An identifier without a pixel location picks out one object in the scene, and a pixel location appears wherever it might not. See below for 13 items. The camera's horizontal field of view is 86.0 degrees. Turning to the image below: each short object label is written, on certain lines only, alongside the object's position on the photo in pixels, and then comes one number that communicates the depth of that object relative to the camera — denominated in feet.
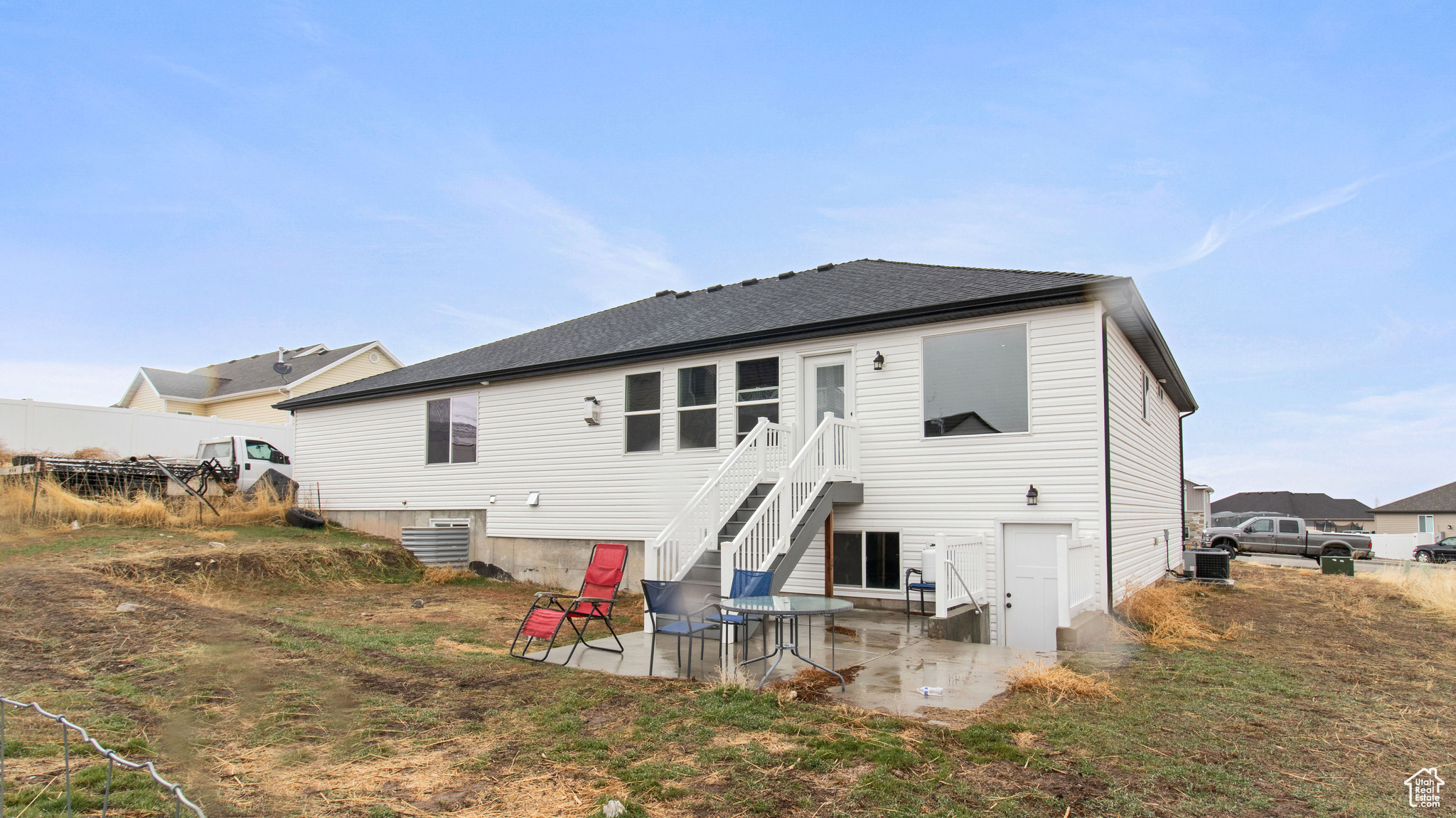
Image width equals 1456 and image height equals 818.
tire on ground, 55.01
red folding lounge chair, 24.90
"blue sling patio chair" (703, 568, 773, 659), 24.76
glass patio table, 20.47
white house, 32.12
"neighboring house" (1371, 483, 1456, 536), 144.56
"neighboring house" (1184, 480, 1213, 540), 134.29
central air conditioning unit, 51.85
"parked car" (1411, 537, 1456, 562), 101.55
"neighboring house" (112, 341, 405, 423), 97.45
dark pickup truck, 93.15
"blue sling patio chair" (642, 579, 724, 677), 23.20
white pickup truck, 60.08
